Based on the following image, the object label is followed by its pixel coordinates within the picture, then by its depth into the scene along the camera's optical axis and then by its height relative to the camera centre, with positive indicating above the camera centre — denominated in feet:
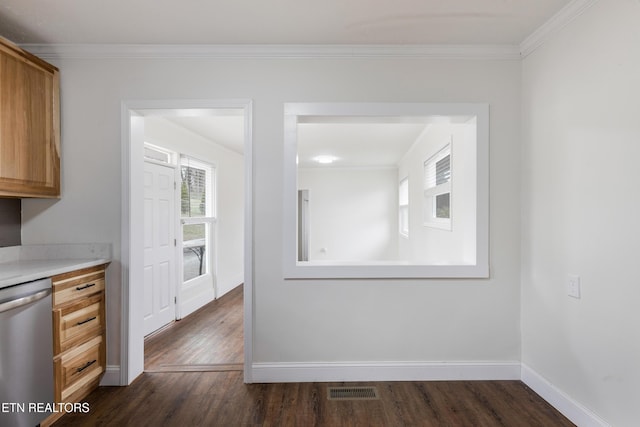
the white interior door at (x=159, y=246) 10.69 -1.29
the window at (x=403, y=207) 20.96 +0.37
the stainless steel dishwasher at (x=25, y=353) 5.10 -2.51
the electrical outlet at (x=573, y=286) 6.00 -1.47
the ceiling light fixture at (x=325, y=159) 19.65 +3.52
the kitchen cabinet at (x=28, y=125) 6.14 +1.89
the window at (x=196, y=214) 13.35 -0.10
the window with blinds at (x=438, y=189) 11.48 +0.93
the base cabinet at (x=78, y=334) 6.08 -2.64
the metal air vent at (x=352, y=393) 6.89 -4.17
